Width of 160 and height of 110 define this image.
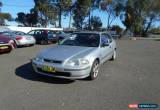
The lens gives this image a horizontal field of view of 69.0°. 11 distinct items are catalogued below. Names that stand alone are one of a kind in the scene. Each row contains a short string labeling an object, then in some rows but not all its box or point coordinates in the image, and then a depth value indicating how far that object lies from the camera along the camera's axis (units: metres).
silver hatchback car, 3.21
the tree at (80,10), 21.12
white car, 7.91
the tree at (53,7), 21.62
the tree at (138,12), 21.93
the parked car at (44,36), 9.95
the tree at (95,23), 24.05
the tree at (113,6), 22.79
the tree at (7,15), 41.86
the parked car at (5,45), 5.69
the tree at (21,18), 28.11
